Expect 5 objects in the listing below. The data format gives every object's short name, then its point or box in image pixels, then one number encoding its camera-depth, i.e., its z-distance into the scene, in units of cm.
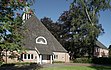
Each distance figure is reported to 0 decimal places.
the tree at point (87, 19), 2351
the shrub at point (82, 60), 2868
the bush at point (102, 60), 2793
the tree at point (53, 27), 3745
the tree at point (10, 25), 773
